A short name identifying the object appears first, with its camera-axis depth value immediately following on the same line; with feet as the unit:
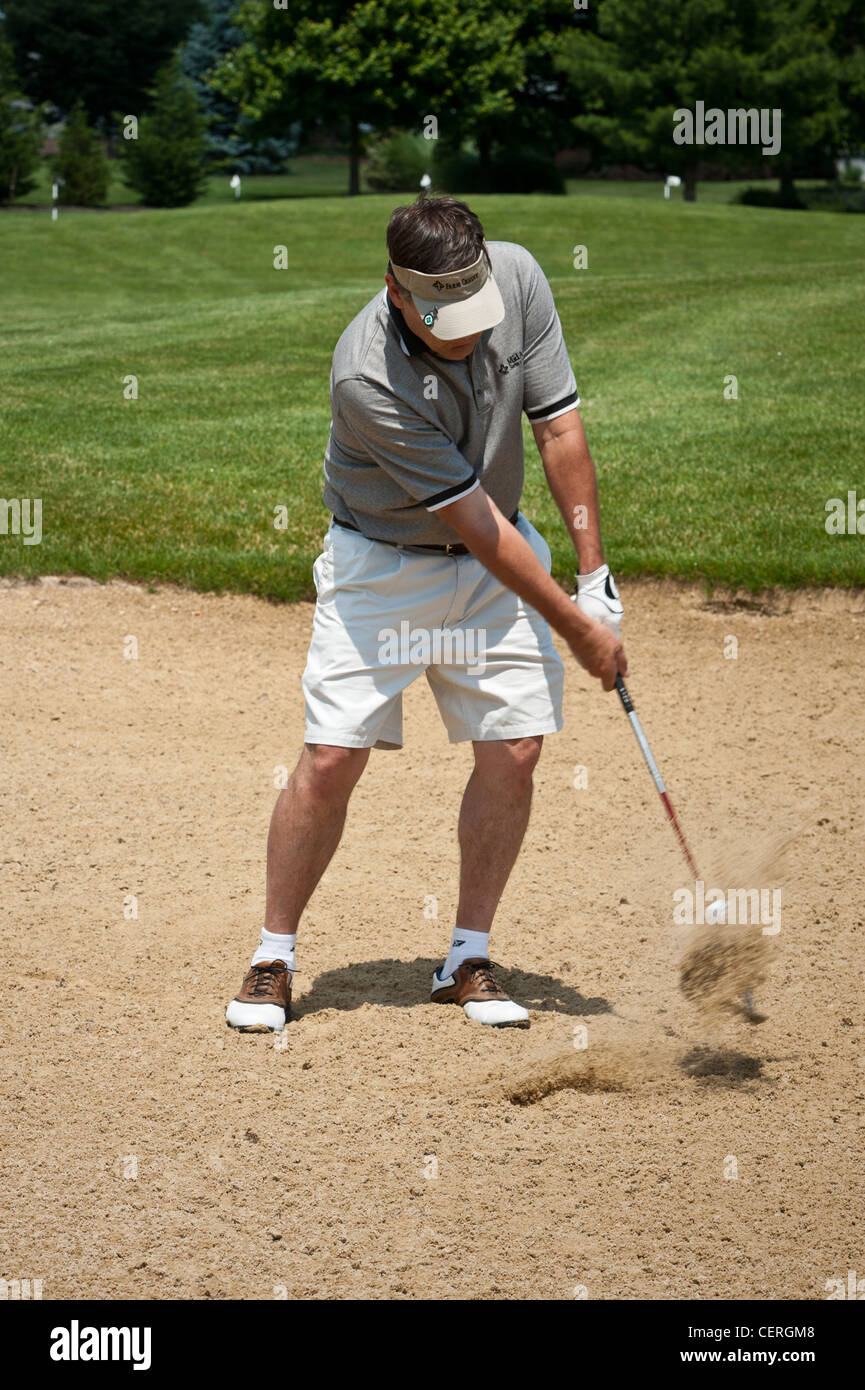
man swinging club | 11.27
